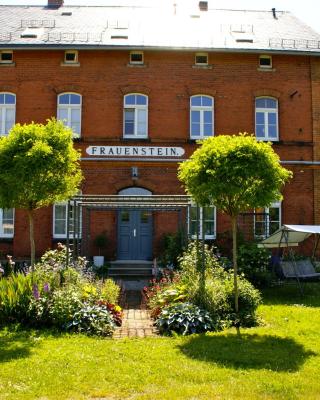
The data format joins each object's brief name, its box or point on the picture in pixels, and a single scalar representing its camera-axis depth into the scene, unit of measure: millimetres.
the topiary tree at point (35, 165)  8953
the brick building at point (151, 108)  17516
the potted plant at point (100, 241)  17250
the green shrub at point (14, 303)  8516
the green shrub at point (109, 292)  9620
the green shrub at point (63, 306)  8312
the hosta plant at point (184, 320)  8375
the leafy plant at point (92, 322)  8172
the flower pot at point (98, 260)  16695
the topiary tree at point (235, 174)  8648
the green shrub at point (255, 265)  13359
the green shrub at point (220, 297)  8953
